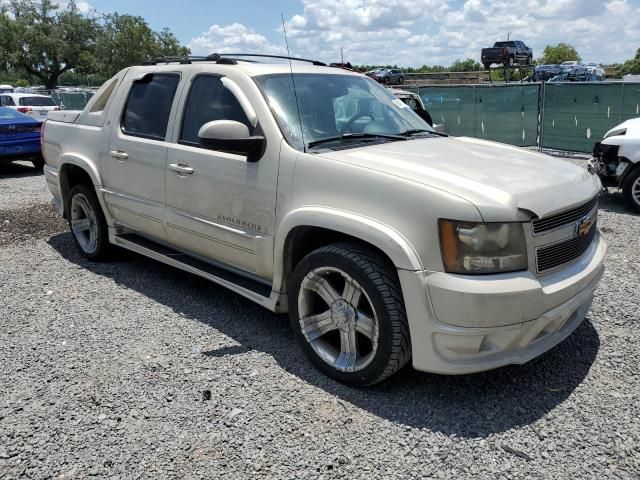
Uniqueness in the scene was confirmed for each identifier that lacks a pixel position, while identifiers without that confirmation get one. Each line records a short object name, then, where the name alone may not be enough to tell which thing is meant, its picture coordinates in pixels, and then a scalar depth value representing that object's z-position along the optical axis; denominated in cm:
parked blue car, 1142
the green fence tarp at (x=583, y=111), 1139
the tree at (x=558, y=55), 9369
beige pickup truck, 277
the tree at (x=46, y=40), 5625
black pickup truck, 3166
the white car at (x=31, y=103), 1859
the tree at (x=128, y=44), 4559
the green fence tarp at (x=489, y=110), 1320
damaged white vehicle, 713
